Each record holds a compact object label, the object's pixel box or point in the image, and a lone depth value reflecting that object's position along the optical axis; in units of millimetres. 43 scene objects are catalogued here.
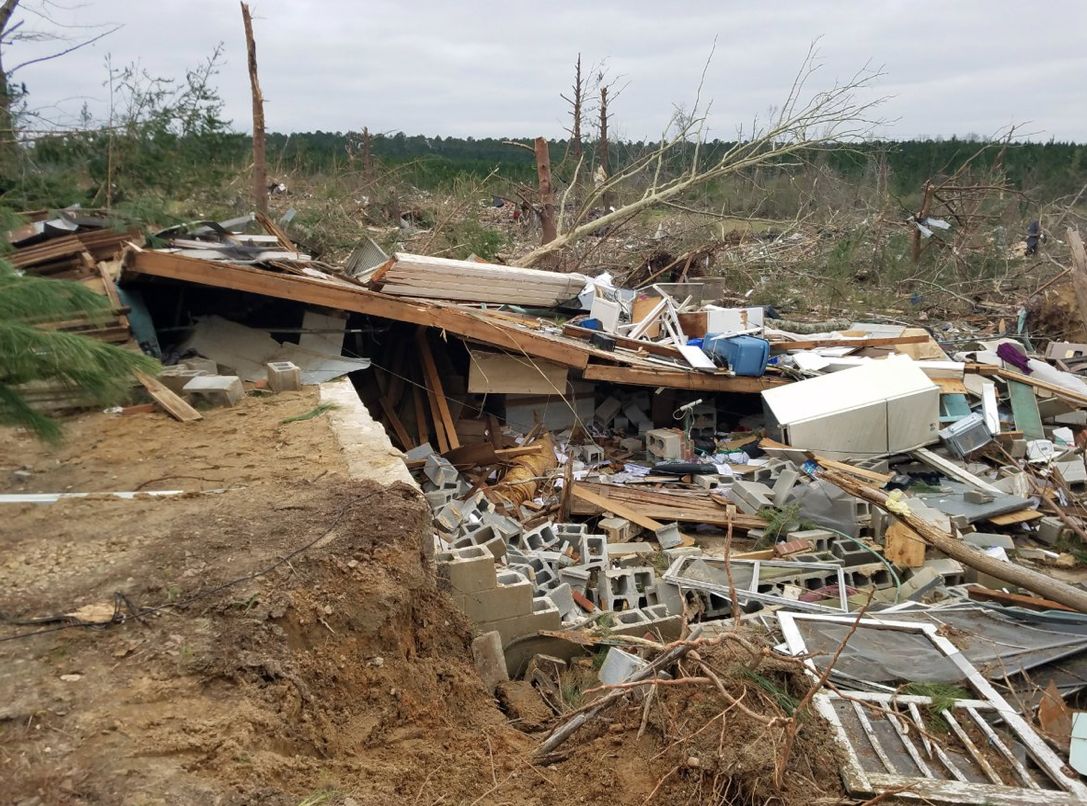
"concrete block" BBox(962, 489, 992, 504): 7582
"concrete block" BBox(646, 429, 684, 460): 8773
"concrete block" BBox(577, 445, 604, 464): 8820
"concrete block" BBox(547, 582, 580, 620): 5906
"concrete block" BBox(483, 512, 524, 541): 6746
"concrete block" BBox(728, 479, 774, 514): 7500
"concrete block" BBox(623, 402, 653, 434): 9586
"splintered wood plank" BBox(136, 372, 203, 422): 6094
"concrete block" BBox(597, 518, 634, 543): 7293
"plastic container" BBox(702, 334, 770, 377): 8781
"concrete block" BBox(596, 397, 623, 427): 9562
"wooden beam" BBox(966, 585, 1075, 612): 5595
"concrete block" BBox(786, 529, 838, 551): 7035
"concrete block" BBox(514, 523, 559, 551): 6859
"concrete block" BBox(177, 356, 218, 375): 7268
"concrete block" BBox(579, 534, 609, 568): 6660
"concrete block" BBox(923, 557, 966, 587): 6492
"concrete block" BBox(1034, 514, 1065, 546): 7395
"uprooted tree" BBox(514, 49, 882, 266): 12789
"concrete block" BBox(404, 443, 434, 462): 8008
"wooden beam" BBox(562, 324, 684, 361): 9117
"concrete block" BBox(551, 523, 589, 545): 6992
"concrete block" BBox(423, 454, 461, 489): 7668
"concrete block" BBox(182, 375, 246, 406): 6391
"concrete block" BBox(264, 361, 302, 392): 6938
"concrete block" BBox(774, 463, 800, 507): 7539
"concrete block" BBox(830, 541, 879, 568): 6898
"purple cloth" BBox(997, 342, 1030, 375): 10016
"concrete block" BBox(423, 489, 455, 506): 7254
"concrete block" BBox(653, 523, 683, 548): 7262
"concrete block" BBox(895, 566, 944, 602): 6242
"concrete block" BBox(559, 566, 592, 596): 6359
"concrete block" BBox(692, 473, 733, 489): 8125
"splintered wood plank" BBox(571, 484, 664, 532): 7461
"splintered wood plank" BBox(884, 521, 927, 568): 6727
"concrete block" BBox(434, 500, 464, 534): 6512
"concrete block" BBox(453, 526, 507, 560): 5973
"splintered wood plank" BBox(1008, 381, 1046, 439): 9016
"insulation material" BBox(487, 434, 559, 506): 7977
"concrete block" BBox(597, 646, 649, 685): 4652
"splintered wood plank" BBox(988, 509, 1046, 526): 7527
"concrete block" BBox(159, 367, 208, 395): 6512
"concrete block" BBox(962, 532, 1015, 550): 7066
